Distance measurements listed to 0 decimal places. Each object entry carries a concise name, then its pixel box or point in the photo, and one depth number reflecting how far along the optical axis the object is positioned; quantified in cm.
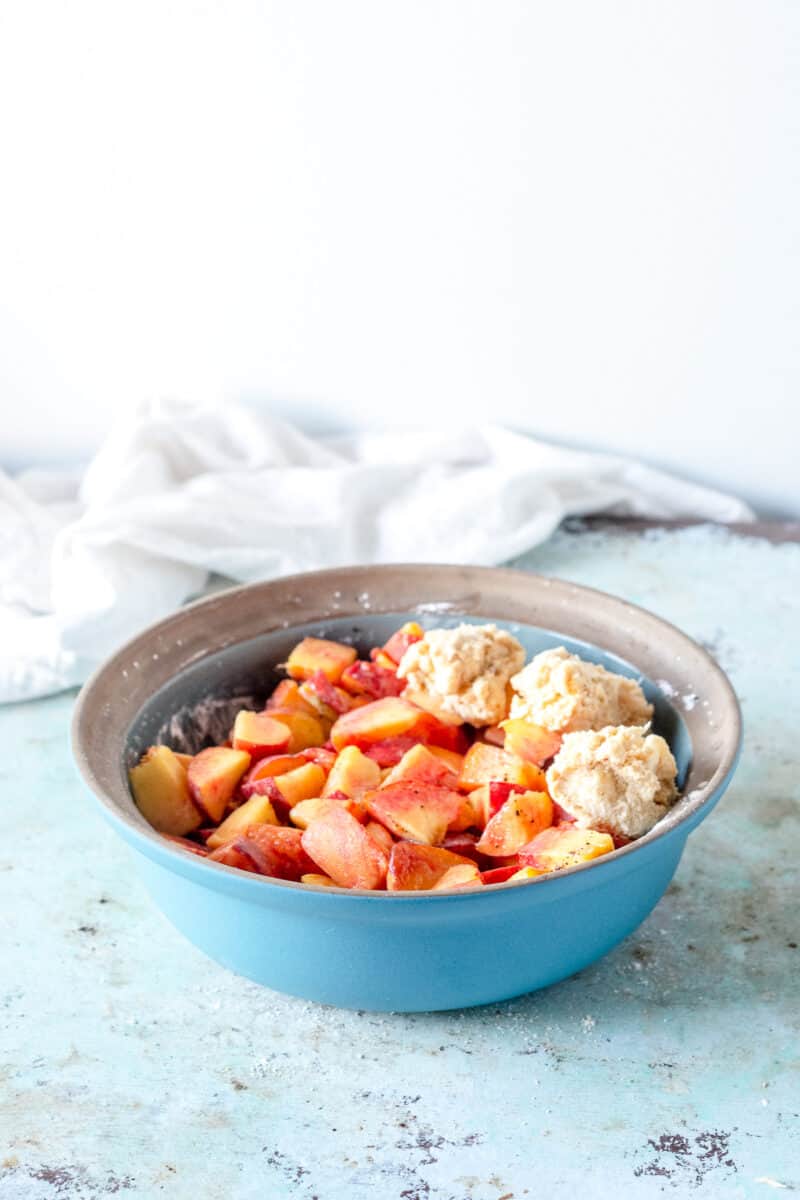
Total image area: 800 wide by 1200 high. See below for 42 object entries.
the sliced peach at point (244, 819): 125
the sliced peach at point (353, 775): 129
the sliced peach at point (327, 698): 145
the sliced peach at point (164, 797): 130
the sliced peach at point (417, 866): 114
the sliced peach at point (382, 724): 136
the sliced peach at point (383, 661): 147
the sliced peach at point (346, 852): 117
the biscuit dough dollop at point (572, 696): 131
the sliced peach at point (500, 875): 116
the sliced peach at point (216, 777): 131
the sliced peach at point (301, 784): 130
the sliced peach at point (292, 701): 145
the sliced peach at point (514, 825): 121
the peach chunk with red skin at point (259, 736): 136
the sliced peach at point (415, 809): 122
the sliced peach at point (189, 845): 117
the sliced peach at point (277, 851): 118
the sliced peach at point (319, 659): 148
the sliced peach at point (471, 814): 126
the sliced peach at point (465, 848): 123
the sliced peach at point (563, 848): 114
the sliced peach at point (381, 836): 120
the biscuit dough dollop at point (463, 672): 137
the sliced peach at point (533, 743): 131
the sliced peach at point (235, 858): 116
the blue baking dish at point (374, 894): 107
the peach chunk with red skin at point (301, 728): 141
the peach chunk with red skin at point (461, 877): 114
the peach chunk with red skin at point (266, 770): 132
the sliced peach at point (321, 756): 135
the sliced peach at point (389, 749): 134
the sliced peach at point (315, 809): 124
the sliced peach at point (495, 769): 128
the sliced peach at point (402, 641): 147
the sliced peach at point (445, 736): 137
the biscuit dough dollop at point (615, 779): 121
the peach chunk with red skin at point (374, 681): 145
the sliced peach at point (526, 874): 109
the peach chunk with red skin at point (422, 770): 129
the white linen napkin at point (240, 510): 183
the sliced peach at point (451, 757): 134
